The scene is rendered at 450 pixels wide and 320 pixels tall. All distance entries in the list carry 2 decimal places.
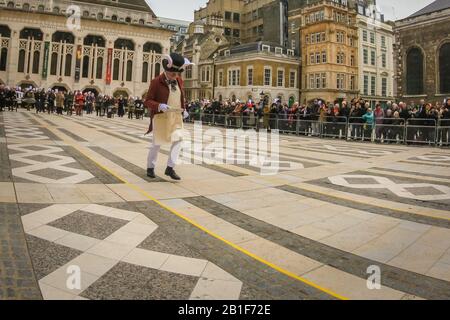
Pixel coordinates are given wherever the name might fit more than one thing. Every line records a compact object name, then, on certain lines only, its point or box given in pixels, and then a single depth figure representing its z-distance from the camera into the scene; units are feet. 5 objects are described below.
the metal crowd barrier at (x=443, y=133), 48.08
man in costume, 20.58
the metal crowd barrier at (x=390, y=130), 52.54
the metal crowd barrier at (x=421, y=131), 49.55
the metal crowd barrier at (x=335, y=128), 59.72
